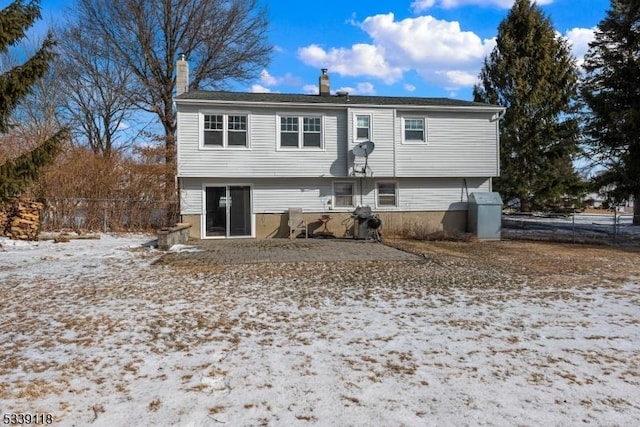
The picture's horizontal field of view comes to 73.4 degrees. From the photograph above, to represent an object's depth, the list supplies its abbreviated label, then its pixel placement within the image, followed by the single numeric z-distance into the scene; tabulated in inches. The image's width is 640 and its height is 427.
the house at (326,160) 614.2
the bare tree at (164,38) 969.0
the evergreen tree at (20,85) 323.6
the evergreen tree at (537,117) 981.8
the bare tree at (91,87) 991.0
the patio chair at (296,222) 627.5
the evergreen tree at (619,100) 684.1
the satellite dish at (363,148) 626.2
